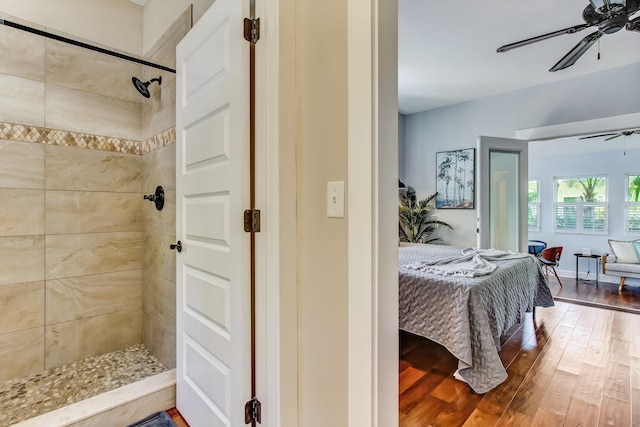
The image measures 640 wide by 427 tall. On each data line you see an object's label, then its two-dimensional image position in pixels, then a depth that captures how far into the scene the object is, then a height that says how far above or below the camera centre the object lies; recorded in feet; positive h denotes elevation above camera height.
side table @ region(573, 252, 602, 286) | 18.66 -2.78
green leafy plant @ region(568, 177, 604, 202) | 20.50 +1.69
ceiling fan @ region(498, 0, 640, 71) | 6.08 +4.07
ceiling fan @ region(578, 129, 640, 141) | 12.87 +3.39
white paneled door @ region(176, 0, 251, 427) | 3.80 -0.10
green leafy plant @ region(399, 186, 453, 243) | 16.42 -0.46
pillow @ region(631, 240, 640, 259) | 16.76 -1.87
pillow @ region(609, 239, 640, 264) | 16.89 -2.24
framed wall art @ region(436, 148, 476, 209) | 15.03 +1.69
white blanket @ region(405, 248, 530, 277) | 7.72 -1.42
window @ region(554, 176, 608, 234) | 20.38 +0.47
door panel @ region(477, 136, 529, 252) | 12.58 +0.81
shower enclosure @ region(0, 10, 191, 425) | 6.37 +0.20
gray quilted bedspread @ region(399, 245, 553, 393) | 6.53 -2.34
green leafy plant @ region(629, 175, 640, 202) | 18.97 +1.43
